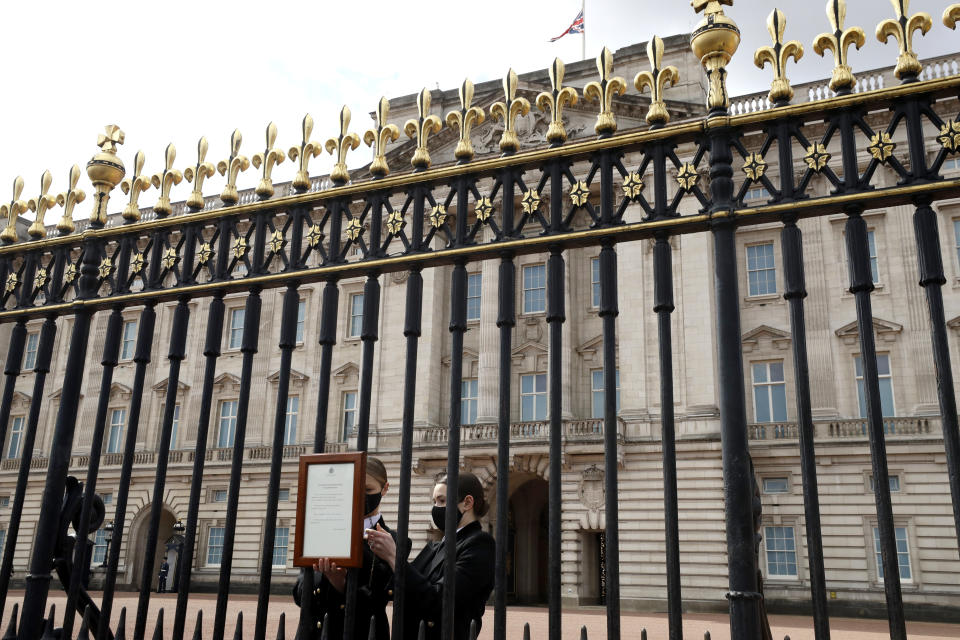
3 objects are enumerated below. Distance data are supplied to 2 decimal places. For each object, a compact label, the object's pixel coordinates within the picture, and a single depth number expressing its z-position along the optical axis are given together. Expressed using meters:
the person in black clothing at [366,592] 3.84
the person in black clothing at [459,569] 3.66
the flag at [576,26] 26.77
